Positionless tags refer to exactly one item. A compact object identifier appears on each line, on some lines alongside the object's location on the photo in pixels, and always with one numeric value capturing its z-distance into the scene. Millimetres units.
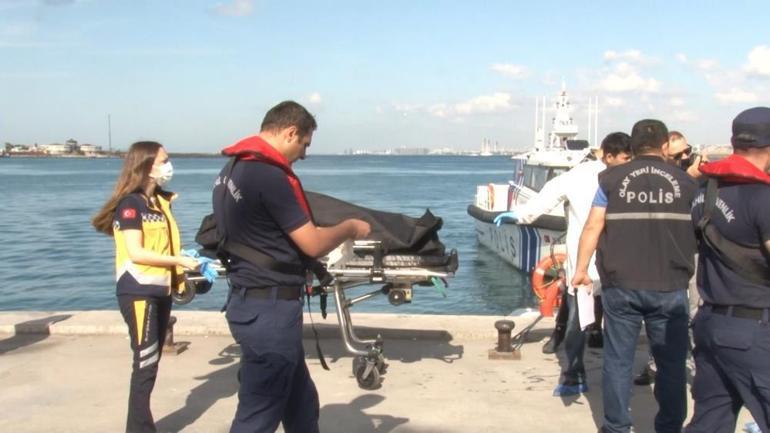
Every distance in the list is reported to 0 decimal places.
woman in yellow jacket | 4555
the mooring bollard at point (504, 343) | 6418
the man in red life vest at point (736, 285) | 3352
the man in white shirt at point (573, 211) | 5344
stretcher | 5699
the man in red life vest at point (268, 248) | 3348
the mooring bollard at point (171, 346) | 6559
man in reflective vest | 4230
